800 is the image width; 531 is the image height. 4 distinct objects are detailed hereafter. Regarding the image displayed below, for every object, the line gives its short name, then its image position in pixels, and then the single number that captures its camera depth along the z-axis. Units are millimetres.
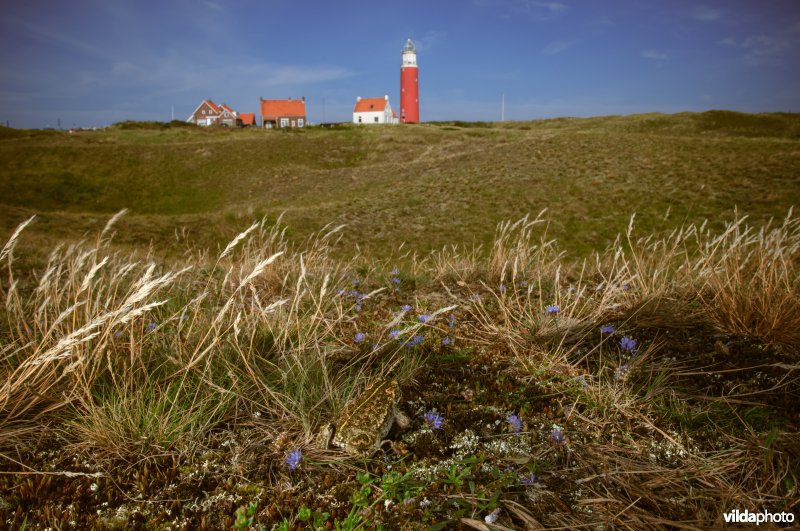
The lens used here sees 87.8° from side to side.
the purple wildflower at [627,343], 2281
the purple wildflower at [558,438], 1684
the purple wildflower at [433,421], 1766
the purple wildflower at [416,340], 2332
